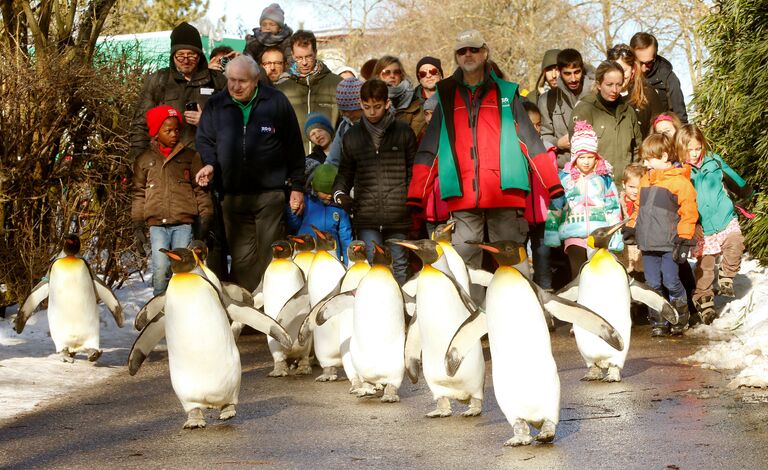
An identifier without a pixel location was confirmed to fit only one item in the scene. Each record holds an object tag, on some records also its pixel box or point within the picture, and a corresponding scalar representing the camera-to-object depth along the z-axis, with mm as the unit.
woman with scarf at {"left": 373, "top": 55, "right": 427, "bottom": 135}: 21219
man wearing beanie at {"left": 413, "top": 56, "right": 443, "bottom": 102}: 21203
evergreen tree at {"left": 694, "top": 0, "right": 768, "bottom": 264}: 23312
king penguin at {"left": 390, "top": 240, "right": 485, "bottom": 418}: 11734
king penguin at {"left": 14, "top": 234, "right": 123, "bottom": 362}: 16109
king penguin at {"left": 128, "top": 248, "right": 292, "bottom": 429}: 11711
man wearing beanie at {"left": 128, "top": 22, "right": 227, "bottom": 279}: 19609
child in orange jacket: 18531
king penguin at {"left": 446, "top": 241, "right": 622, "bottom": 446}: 10227
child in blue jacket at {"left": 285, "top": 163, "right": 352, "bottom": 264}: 19469
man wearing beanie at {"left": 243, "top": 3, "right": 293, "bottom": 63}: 22828
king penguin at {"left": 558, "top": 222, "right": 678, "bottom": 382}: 13711
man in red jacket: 15797
